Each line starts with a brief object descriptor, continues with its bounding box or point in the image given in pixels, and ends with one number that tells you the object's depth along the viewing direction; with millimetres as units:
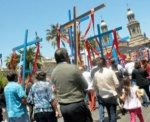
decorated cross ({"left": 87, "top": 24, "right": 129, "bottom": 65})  13822
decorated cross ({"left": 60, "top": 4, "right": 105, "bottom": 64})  8548
